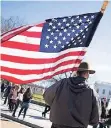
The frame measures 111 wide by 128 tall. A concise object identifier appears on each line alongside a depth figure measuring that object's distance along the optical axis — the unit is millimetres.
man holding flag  4867
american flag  6109
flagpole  5845
